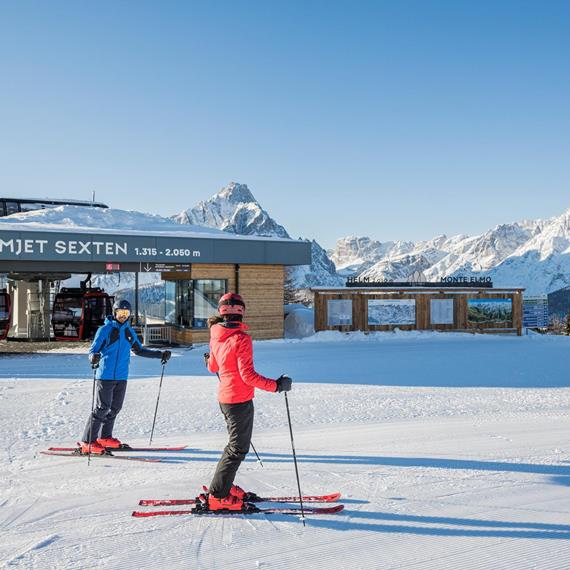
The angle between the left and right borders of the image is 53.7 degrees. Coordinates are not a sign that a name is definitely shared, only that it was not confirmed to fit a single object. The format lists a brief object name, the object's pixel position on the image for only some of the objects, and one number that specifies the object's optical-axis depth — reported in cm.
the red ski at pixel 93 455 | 604
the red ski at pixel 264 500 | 458
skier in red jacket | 443
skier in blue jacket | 635
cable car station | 1858
